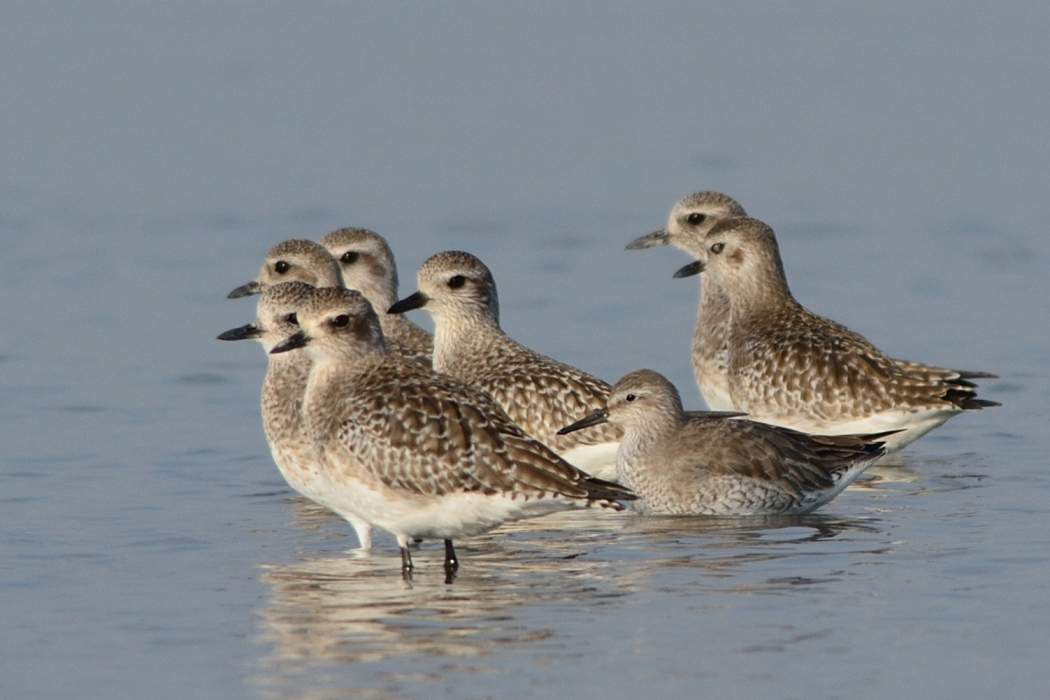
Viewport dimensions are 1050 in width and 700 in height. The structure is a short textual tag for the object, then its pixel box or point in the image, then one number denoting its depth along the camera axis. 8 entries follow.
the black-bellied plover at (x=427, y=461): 11.97
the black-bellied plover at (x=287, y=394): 13.21
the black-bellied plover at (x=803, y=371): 16.03
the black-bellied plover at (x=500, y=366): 15.29
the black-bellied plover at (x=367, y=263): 18.33
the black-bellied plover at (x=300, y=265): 16.70
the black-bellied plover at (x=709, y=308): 16.47
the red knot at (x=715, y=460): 14.27
